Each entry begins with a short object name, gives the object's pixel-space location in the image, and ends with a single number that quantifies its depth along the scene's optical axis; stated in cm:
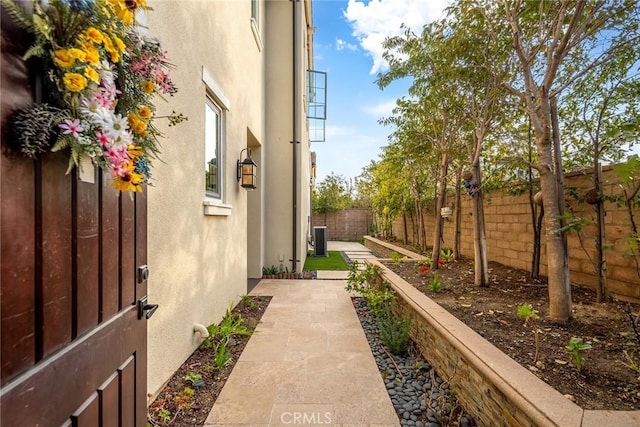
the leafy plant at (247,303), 437
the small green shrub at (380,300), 395
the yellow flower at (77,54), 90
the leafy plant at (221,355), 272
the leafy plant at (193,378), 246
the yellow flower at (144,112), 130
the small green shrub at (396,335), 309
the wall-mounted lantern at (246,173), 441
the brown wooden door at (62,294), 83
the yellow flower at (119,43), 106
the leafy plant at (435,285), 391
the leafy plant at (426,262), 567
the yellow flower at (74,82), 90
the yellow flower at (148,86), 134
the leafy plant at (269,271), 654
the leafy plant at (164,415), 203
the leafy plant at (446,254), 631
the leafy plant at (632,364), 180
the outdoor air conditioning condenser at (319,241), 1024
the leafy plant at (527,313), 245
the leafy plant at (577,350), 182
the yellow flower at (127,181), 107
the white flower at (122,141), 100
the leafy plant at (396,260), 603
